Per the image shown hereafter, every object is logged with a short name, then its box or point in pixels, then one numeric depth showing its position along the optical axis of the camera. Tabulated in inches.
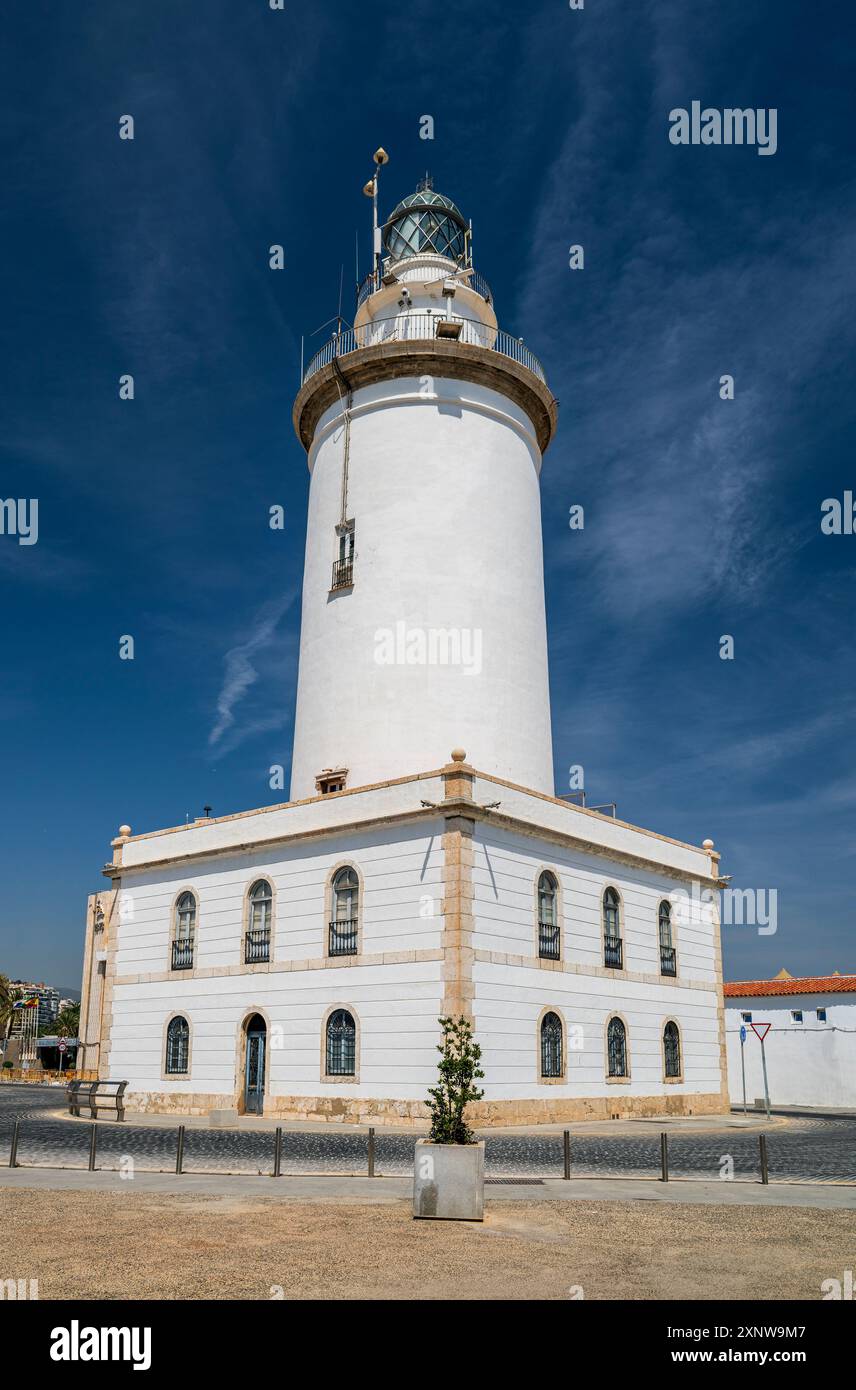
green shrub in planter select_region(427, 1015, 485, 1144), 462.6
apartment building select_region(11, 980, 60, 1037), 3339.1
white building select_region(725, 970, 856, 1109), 1535.4
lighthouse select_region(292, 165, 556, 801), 1131.3
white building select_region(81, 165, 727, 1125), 951.6
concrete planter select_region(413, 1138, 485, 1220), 433.4
